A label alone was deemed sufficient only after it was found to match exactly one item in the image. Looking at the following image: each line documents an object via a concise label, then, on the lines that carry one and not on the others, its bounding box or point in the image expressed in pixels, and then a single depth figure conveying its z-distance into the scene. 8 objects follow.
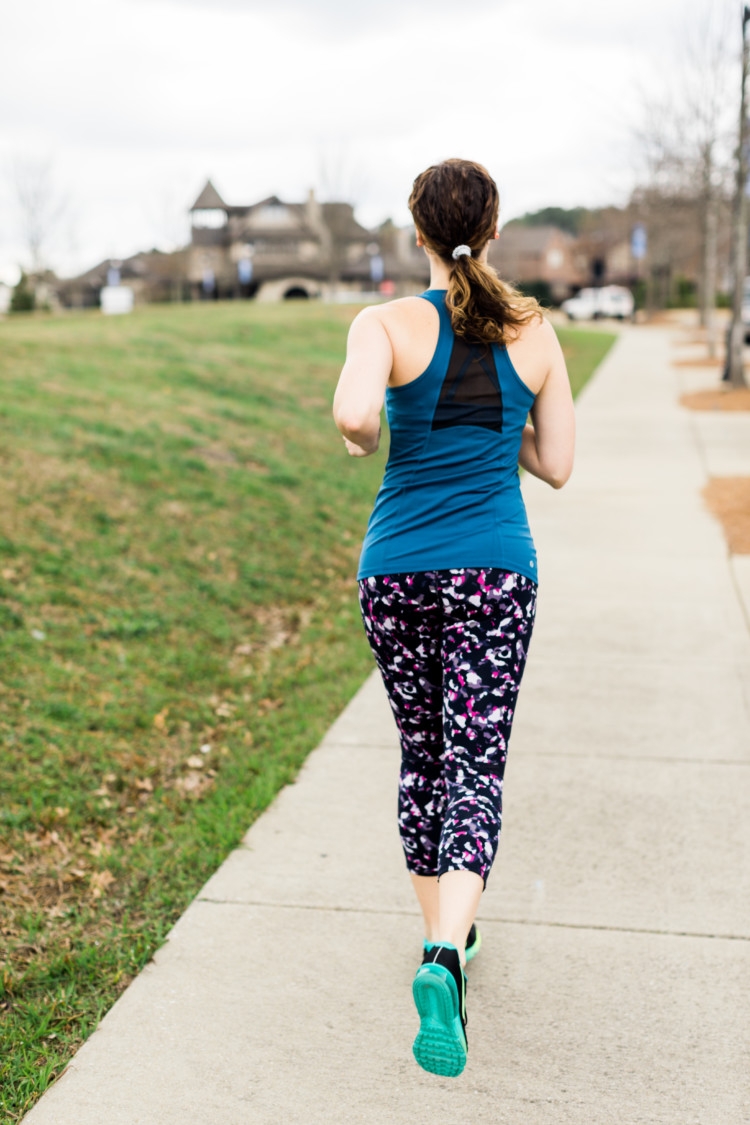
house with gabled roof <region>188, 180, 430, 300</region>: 69.56
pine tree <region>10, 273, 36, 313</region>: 50.12
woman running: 2.38
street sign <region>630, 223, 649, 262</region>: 42.42
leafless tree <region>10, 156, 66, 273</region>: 43.78
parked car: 50.72
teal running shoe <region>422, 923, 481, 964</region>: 3.09
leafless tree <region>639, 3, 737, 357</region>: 20.64
